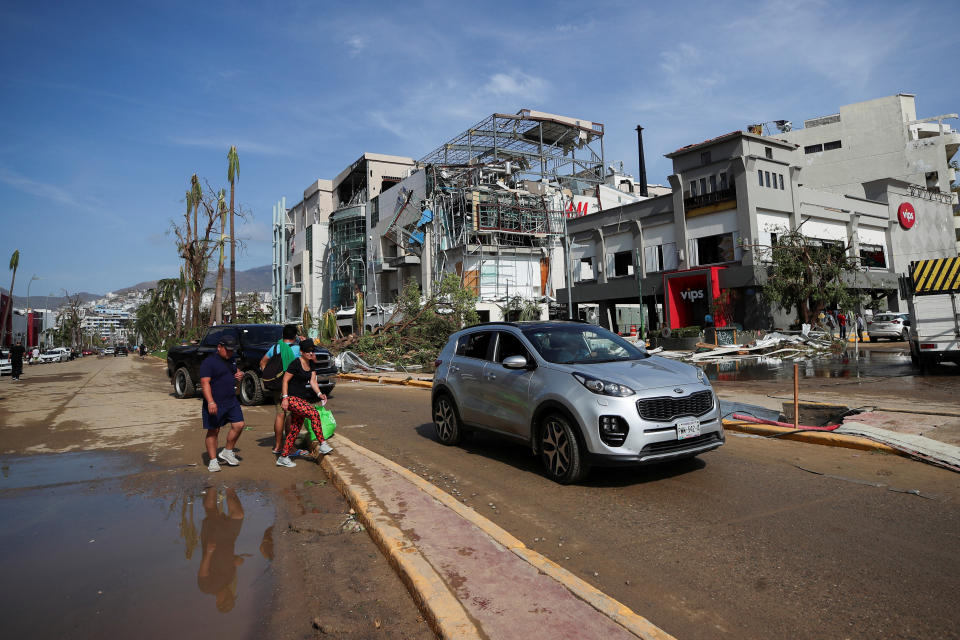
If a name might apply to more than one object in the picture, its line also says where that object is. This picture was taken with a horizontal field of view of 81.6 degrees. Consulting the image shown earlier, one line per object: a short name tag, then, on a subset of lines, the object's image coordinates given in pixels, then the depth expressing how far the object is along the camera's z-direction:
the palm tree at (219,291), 35.47
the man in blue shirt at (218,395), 6.86
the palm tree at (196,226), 37.62
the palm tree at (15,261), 46.09
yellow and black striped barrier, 13.56
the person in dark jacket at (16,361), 26.02
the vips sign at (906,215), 44.73
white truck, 13.68
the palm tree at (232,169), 32.38
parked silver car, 29.64
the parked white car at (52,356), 61.94
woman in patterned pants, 7.40
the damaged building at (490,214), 49.72
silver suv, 5.35
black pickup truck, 13.24
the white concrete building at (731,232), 34.25
